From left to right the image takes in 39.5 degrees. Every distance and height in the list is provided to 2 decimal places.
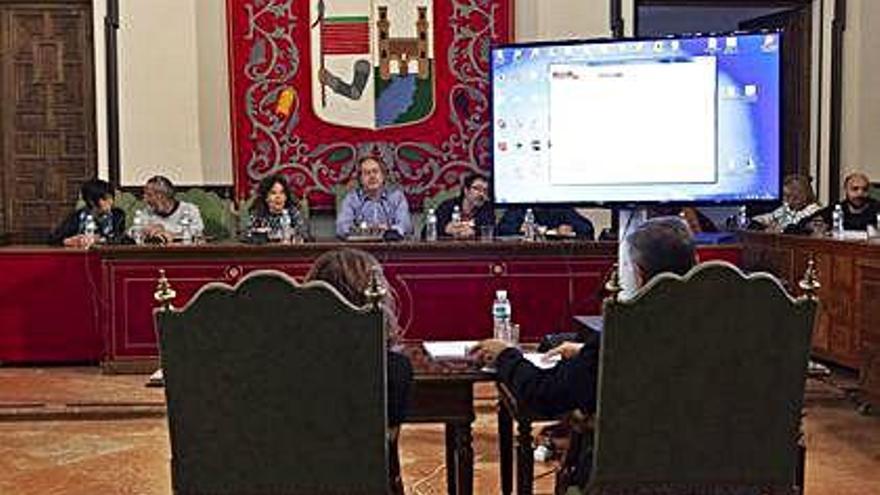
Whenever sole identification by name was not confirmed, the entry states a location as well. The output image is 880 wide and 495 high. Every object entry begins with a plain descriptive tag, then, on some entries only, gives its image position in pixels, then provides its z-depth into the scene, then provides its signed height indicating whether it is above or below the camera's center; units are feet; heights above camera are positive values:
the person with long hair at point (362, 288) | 9.78 -0.92
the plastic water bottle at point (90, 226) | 24.26 -1.03
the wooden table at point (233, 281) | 22.34 -2.07
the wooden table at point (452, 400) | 10.69 -2.04
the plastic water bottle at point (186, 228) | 23.40 -1.08
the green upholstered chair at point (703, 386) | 9.48 -1.70
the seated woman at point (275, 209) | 23.68 -0.72
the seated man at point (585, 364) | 9.77 -1.62
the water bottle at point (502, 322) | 13.00 -1.62
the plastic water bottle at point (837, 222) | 22.63 -1.00
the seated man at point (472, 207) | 24.91 -0.73
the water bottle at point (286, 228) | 23.20 -1.05
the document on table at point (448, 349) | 11.61 -1.73
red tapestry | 27.84 +1.90
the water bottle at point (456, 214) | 24.43 -0.86
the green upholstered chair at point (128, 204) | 26.06 -0.65
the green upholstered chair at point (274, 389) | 9.29 -1.67
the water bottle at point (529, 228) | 23.30 -1.09
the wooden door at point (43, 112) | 28.30 +1.45
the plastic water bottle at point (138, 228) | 23.01 -1.05
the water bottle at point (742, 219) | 27.22 -1.13
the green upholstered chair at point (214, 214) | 25.96 -0.87
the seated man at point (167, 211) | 24.63 -0.77
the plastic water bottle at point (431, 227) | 23.96 -1.09
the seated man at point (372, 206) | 24.56 -0.70
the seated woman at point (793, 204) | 26.04 -0.76
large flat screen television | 15.47 +0.65
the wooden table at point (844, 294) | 18.90 -2.07
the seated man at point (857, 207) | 25.05 -0.80
